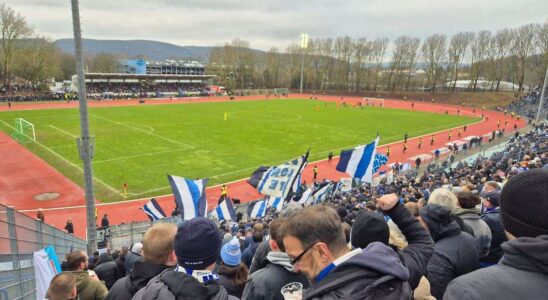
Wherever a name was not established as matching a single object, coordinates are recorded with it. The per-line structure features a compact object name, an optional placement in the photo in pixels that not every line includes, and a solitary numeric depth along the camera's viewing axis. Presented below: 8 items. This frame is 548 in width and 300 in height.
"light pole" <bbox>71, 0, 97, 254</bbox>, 12.20
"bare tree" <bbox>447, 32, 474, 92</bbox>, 99.56
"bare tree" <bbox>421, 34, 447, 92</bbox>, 100.94
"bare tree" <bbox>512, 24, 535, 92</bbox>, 88.25
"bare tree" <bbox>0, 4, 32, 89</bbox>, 73.94
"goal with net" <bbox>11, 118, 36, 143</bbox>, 37.07
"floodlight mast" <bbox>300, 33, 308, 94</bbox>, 97.87
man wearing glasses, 2.09
